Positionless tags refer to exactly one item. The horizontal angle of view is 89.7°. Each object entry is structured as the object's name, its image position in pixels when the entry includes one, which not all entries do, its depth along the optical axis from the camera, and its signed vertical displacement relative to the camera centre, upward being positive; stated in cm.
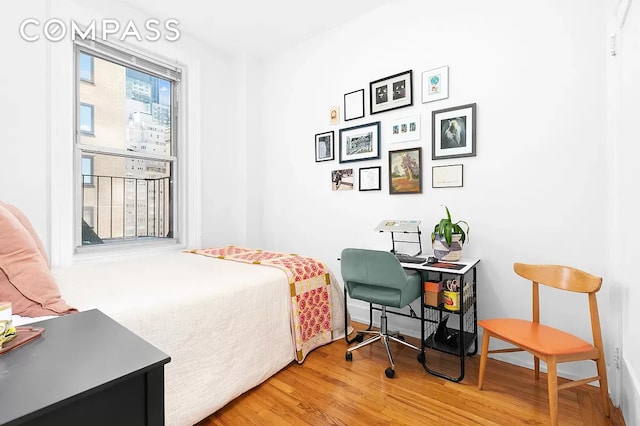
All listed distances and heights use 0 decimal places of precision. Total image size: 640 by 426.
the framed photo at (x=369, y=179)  291 +31
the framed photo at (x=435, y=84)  252 +102
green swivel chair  208 -46
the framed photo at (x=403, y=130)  268 +71
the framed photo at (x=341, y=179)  309 +32
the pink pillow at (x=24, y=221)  183 -5
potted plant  225 -20
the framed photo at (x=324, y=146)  321 +67
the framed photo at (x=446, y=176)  247 +28
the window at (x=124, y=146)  278 +62
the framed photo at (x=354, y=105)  300 +102
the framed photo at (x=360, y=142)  291 +65
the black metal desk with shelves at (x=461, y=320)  203 -81
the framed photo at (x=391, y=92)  270 +105
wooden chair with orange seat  154 -66
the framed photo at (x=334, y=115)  317 +97
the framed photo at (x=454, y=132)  240 +62
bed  157 -58
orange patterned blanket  229 -64
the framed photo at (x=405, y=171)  266 +35
